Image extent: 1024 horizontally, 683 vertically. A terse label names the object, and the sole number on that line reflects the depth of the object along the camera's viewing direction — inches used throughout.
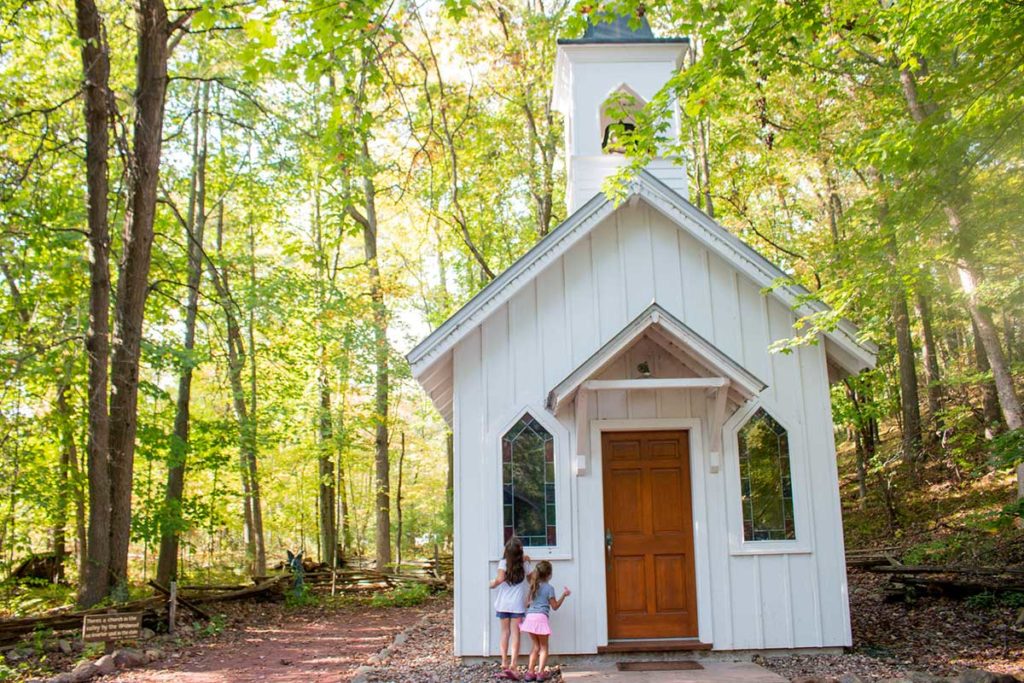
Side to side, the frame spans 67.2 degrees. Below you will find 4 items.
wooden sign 366.6
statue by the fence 676.7
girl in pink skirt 293.9
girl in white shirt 301.4
